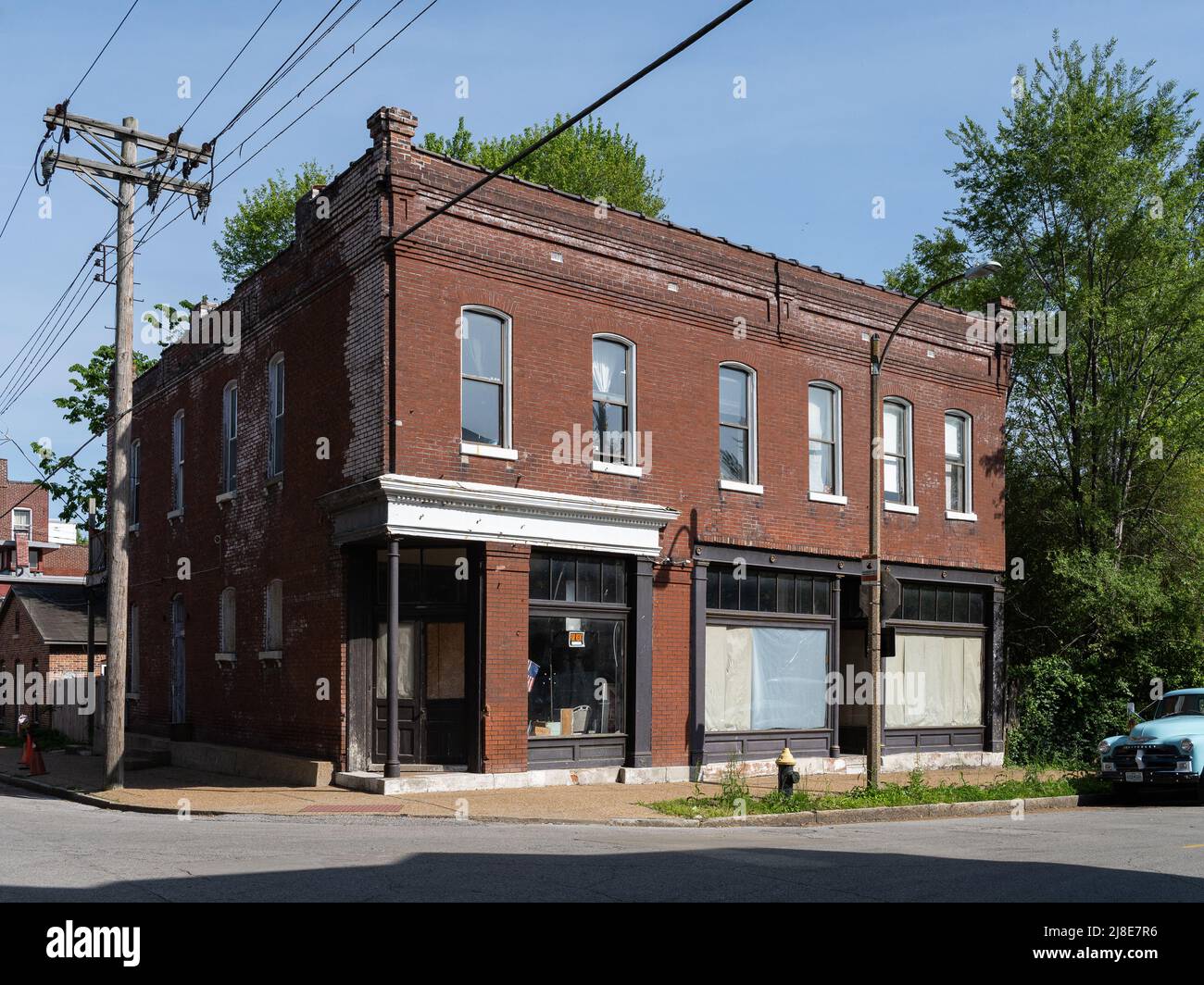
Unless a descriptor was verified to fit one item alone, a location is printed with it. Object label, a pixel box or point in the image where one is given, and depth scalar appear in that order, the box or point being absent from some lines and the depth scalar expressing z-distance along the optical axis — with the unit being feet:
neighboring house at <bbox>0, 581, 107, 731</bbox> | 120.16
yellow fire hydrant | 53.31
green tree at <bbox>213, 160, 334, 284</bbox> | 140.97
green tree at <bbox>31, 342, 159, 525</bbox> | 128.57
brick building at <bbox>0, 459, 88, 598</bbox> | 185.78
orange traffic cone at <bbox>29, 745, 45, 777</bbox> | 74.13
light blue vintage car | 59.57
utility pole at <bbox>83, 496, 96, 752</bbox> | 99.86
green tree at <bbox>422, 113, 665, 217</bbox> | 135.64
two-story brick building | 58.54
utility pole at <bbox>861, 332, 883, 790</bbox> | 55.47
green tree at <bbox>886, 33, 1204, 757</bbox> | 81.56
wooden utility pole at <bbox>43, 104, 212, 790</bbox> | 61.93
